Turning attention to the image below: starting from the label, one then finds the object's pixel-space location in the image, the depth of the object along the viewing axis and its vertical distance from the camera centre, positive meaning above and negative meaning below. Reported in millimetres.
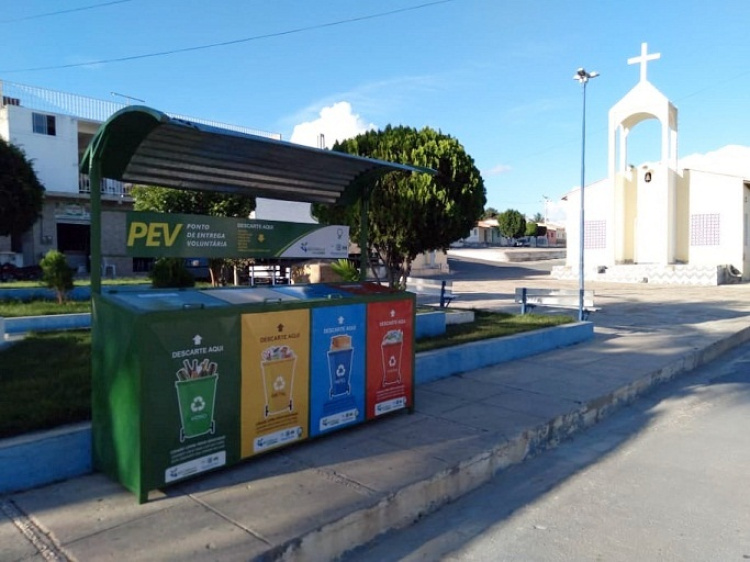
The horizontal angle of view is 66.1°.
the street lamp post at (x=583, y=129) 17406 +4286
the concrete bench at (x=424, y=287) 20984 -724
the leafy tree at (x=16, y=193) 15086 +1975
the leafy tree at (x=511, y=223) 75125 +5904
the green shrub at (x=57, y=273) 11422 -139
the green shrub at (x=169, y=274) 9438 -124
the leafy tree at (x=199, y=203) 14625 +1633
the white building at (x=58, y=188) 28062 +4082
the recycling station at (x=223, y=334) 3740 -504
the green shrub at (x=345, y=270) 9766 -49
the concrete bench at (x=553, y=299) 12711 -705
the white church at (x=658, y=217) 31359 +3036
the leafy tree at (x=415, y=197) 10141 +1253
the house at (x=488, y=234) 80744 +4902
